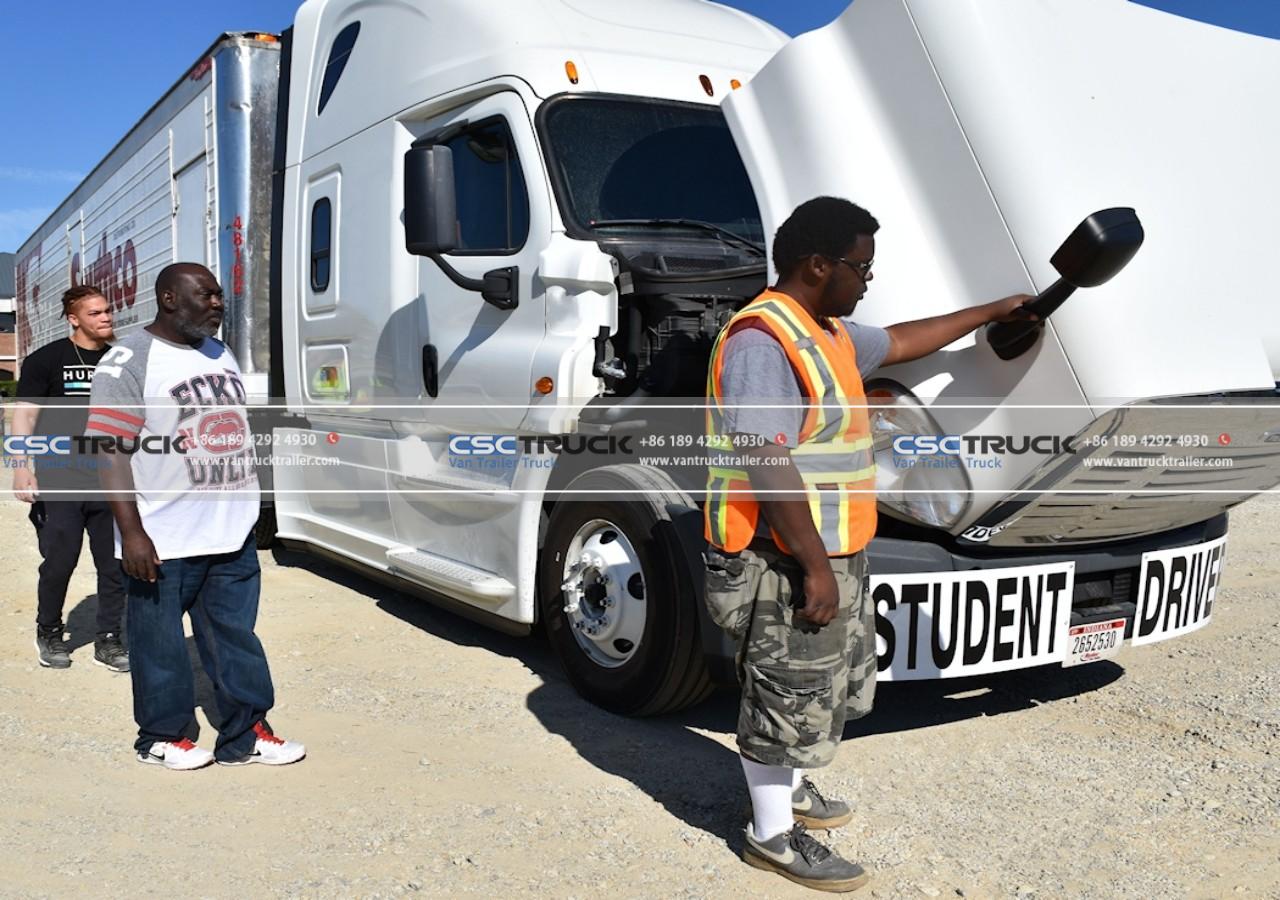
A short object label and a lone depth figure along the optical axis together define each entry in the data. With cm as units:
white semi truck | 326
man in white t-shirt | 359
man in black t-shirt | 510
